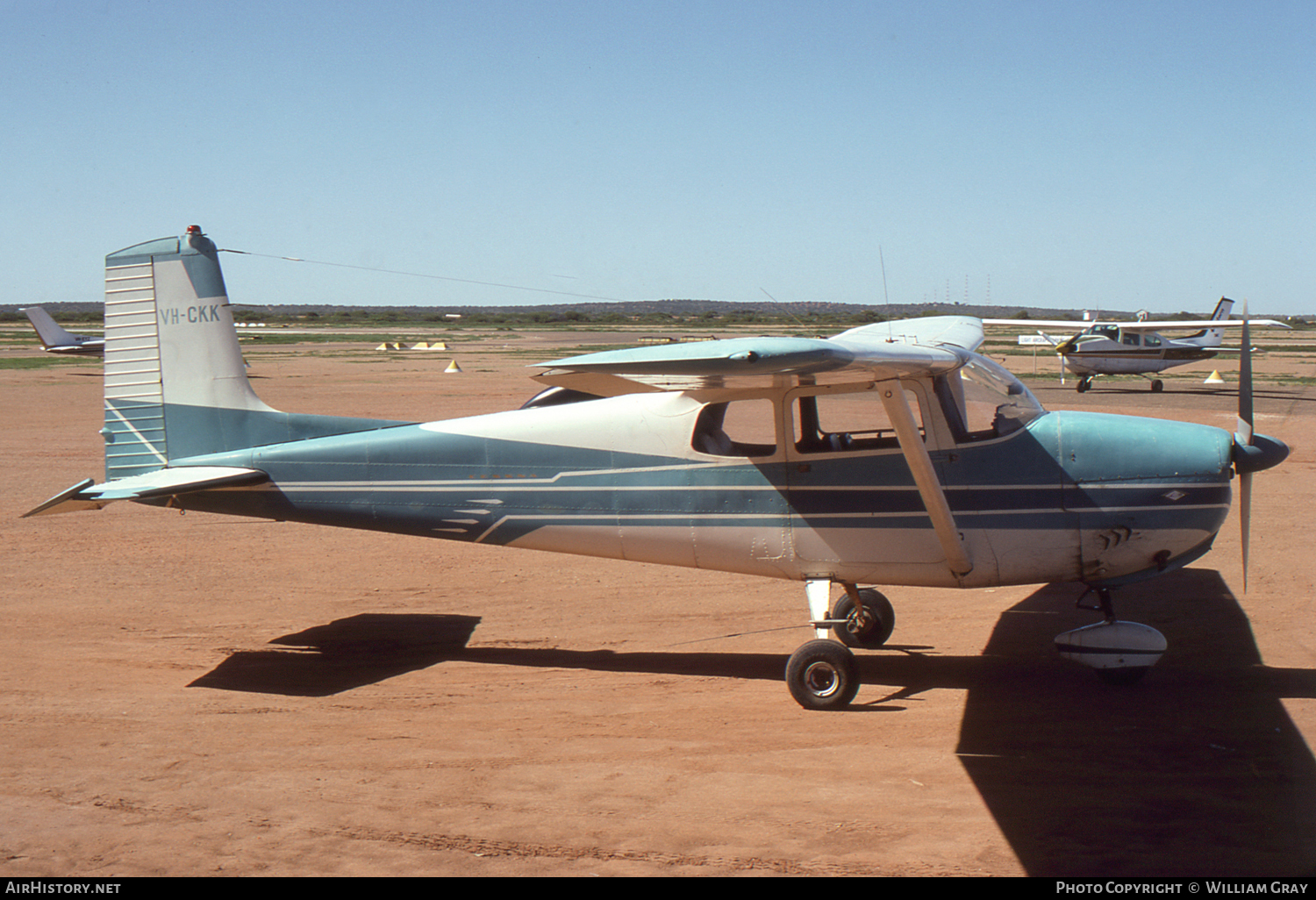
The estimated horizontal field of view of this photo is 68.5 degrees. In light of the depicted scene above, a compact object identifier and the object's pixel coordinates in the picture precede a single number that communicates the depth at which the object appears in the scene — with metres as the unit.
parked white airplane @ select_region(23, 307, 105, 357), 39.41
